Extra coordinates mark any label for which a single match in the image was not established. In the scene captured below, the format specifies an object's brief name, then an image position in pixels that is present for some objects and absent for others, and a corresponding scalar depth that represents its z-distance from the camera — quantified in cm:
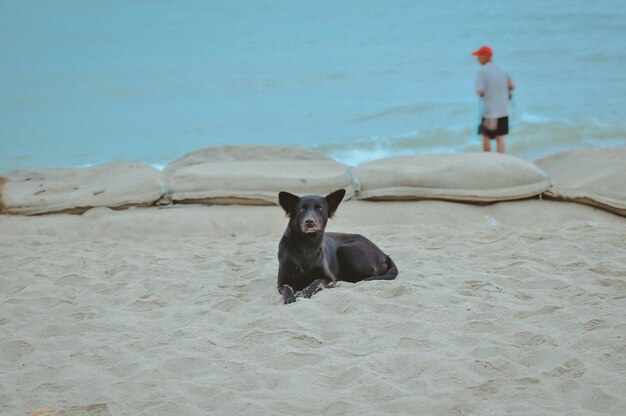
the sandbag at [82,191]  861
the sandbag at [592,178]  857
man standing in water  1052
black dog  546
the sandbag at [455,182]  851
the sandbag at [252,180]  844
